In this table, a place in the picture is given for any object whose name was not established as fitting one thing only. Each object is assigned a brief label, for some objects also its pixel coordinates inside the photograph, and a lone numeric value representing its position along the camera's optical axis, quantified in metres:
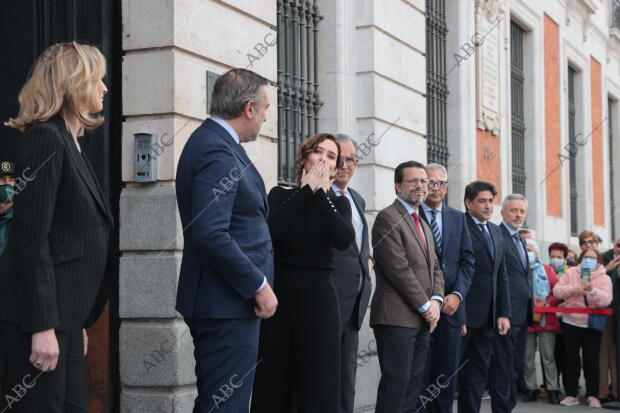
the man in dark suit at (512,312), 7.72
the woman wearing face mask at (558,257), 11.38
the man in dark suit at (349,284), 5.66
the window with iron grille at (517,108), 15.53
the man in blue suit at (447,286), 6.99
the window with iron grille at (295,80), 8.47
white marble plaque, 13.28
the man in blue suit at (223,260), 3.94
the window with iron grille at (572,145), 19.41
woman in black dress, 4.64
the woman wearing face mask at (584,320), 10.15
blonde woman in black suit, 3.20
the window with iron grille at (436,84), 11.88
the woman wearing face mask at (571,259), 12.38
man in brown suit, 6.19
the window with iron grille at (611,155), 23.32
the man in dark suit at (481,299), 7.50
